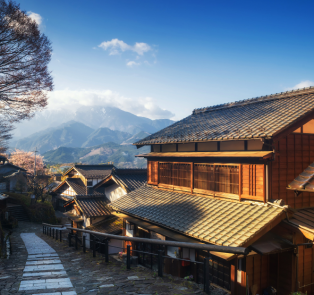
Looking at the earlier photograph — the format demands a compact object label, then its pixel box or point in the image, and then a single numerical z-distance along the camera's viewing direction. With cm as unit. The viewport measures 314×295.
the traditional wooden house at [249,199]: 783
